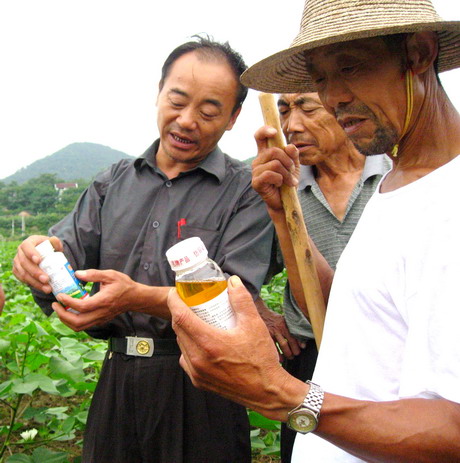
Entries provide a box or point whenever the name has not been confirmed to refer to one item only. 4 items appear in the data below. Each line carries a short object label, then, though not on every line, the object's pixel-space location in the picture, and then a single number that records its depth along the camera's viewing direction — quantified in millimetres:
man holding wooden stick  2159
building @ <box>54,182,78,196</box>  68125
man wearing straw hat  960
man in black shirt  1969
